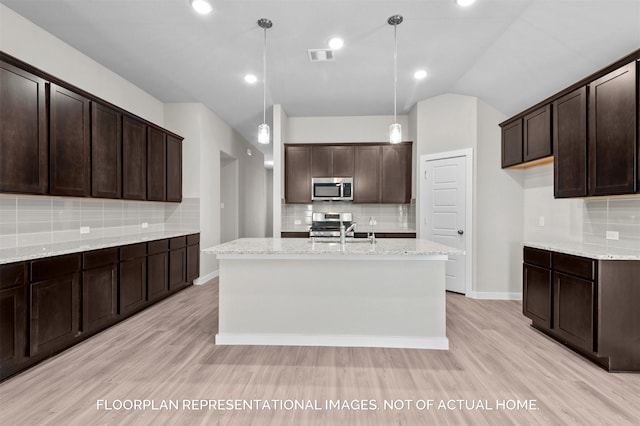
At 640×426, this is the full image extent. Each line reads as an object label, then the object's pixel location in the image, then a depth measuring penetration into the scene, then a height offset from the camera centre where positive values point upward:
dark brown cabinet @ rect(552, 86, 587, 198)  2.72 +0.66
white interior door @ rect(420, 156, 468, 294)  4.36 +0.04
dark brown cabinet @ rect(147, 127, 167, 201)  4.03 +0.66
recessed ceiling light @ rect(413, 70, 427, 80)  3.84 +1.82
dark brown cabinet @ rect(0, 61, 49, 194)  2.26 +0.64
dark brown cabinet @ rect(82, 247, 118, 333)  2.75 -0.77
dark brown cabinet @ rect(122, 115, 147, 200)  3.59 +0.67
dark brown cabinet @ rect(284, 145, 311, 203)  5.29 +0.69
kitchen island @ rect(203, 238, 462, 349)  2.67 -0.81
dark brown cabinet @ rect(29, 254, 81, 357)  2.29 -0.77
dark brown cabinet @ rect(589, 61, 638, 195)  2.28 +0.65
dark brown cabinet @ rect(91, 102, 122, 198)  3.14 +0.67
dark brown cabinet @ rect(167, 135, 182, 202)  4.47 +0.67
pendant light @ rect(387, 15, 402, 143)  2.75 +0.81
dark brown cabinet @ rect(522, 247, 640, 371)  2.28 -0.80
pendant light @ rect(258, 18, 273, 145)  2.78 +0.79
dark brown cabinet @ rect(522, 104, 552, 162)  3.21 +0.89
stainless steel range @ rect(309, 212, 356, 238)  5.31 -0.19
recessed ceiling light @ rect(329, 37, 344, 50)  3.10 +1.82
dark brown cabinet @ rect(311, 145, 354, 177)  5.26 +0.90
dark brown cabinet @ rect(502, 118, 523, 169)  3.73 +0.90
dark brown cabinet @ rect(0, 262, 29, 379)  2.07 -0.78
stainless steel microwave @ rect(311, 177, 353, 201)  5.19 +0.39
